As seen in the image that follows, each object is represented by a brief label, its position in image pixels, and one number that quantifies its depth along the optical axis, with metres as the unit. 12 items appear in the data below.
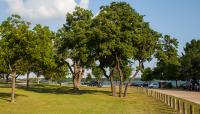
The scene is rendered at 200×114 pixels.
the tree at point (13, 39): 19.92
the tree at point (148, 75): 87.54
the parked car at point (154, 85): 66.50
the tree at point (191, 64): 53.39
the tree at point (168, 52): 31.07
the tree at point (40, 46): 20.36
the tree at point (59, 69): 39.18
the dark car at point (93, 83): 74.79
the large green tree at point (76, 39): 31.13
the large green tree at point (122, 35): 28.29
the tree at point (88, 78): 101.55
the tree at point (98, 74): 75.32
